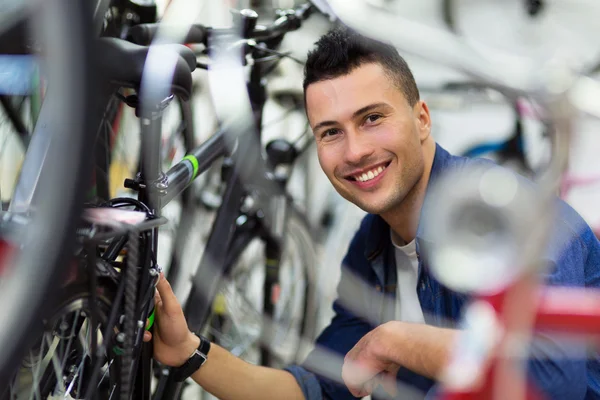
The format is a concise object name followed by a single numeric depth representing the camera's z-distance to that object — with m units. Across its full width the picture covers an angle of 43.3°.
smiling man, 1.25
